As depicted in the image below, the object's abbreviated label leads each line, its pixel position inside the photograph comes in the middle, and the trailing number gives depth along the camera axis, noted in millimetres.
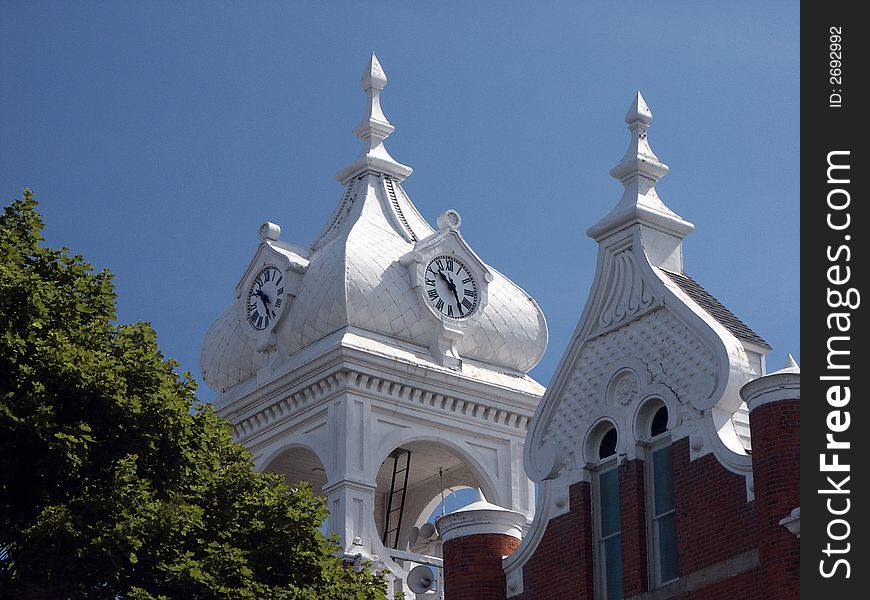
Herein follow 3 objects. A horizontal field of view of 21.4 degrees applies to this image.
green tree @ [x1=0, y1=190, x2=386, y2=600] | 32344
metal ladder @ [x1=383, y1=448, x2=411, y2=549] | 60562
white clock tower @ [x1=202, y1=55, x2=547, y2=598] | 56938
